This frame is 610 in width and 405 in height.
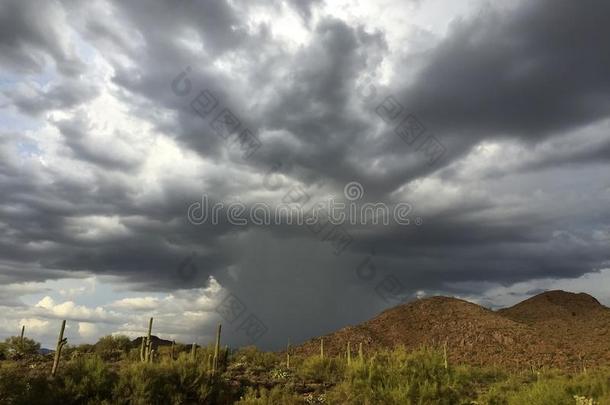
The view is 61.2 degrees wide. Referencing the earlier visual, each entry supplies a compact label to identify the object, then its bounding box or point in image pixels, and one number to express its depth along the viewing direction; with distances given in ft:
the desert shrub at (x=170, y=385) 74.02
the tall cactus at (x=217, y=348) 91.81
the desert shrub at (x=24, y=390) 67.92
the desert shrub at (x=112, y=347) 128.67
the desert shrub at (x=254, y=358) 121.70
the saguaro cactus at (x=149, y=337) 103.99
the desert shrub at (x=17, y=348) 124.26
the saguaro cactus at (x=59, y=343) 82.92
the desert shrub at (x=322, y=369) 105.60
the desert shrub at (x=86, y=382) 72.33
